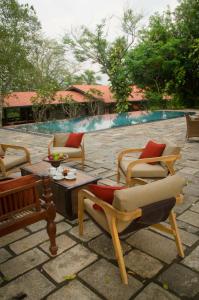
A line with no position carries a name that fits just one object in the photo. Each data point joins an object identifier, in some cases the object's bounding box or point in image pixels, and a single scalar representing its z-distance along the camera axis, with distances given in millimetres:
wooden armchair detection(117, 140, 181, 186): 3887
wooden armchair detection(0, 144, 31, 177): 4564
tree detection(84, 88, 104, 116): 23969
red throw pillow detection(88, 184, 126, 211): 2466
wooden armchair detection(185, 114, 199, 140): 7812
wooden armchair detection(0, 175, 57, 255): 2404
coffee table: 3354
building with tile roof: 20422
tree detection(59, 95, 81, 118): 21875
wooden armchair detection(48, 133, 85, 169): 5473
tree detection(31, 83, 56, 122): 19469
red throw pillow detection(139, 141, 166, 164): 4184
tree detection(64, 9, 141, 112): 24188
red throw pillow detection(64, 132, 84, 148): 5808
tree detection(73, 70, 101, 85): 33291
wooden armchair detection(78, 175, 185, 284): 2161
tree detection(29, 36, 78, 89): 29255
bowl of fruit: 3920
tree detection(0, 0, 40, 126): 16188
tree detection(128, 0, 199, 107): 19734
